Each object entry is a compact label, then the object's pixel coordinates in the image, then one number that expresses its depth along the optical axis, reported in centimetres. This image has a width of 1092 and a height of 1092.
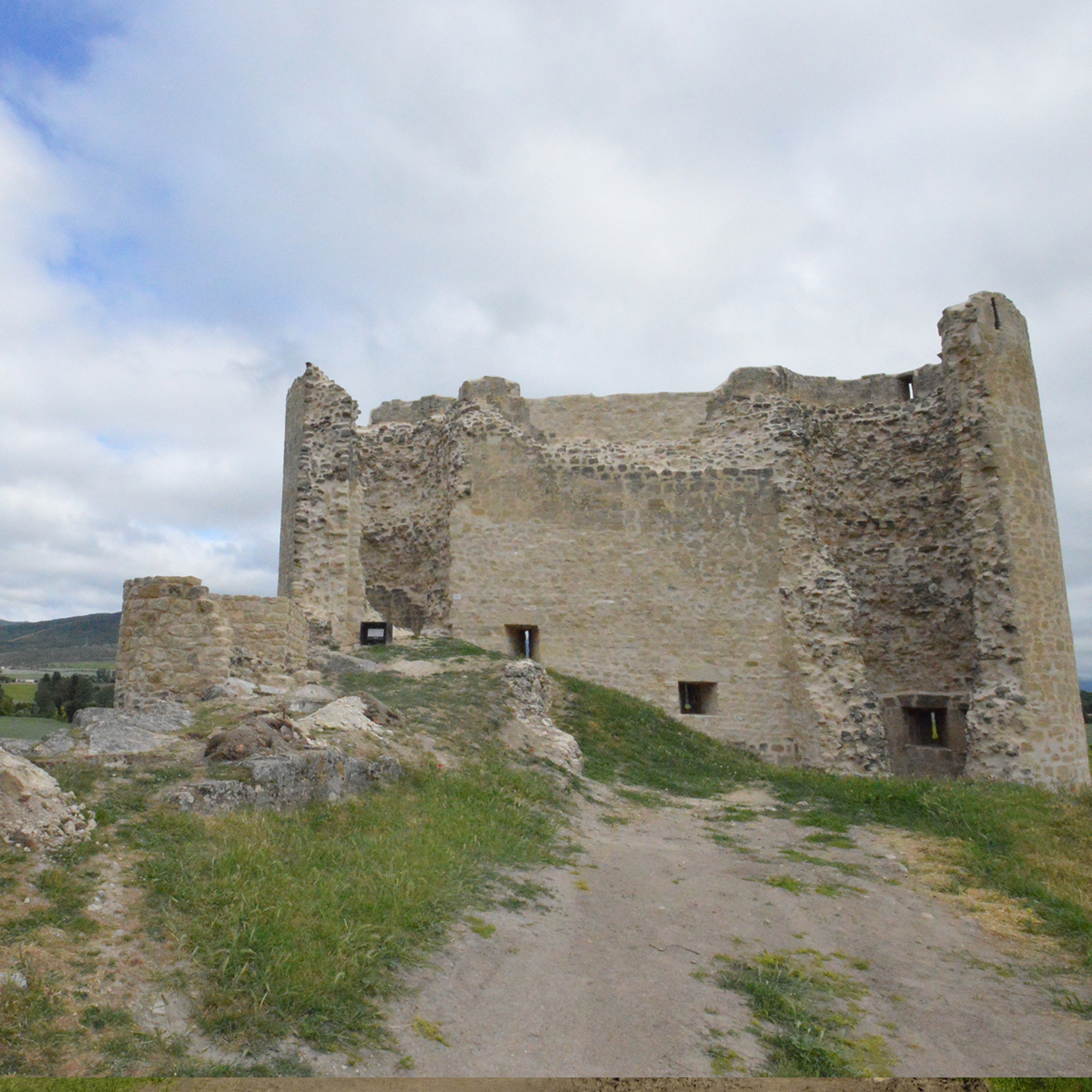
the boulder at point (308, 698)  865
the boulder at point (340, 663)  1294
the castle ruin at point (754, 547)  1448
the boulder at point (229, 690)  894
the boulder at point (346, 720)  780
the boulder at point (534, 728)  1052
